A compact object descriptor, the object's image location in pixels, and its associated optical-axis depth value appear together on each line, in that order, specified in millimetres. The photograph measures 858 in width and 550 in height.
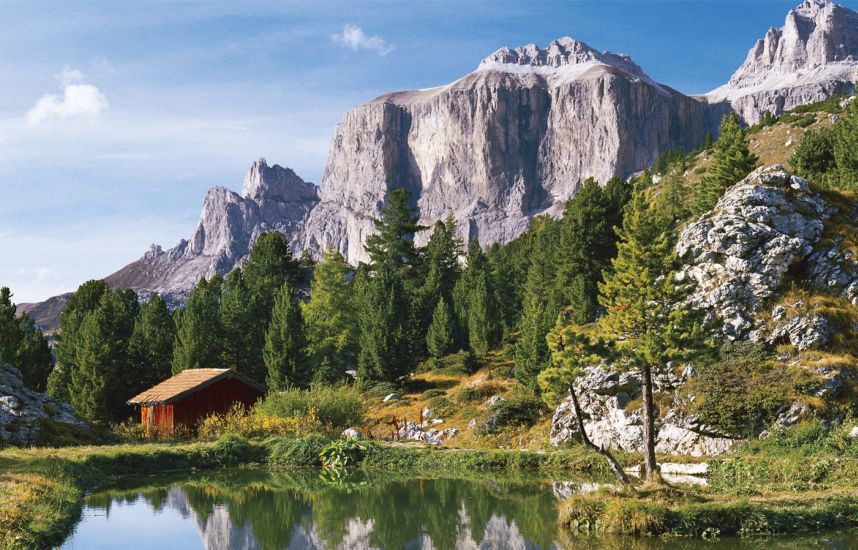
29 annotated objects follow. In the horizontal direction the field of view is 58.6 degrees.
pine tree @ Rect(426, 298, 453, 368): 61344
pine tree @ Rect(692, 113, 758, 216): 50469
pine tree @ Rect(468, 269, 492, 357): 59906
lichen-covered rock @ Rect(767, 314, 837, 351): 31000
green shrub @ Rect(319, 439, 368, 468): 35688
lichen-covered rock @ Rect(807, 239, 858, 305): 33062
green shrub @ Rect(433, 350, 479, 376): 57531
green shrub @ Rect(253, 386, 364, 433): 42062
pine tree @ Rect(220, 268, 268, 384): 55969
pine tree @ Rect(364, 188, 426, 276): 82500
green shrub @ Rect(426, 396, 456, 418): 47847
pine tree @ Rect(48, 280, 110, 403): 52656
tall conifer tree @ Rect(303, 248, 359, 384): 60688
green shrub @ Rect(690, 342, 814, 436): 28453
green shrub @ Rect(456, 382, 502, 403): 49500
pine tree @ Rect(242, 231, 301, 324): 72250
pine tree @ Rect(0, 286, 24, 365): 54781
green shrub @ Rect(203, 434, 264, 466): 35562
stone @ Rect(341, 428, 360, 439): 39716
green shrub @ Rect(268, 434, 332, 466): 36438
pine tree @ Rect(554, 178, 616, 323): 55406
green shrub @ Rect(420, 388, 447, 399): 52969
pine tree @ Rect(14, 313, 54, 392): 56719
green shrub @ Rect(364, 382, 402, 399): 55091
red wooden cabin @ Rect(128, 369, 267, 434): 43062
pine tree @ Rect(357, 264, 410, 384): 57375
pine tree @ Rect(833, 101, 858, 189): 49156
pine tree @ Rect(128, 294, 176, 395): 52281
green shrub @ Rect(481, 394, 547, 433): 39906
